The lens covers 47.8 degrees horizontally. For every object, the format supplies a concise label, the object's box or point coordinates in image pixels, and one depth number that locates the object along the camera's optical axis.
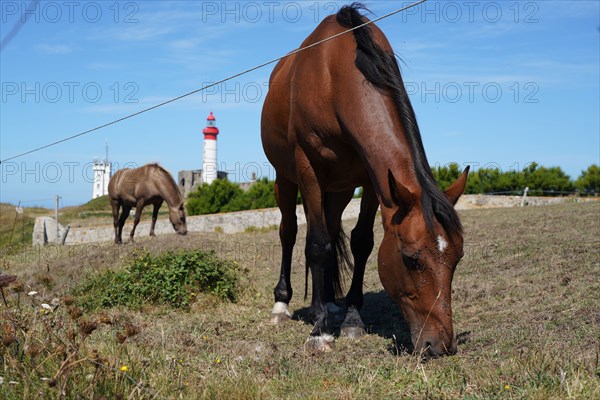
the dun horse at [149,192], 17.11
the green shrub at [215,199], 30.80
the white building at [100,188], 55.53
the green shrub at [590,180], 32.53
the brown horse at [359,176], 4.12
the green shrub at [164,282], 7.11
